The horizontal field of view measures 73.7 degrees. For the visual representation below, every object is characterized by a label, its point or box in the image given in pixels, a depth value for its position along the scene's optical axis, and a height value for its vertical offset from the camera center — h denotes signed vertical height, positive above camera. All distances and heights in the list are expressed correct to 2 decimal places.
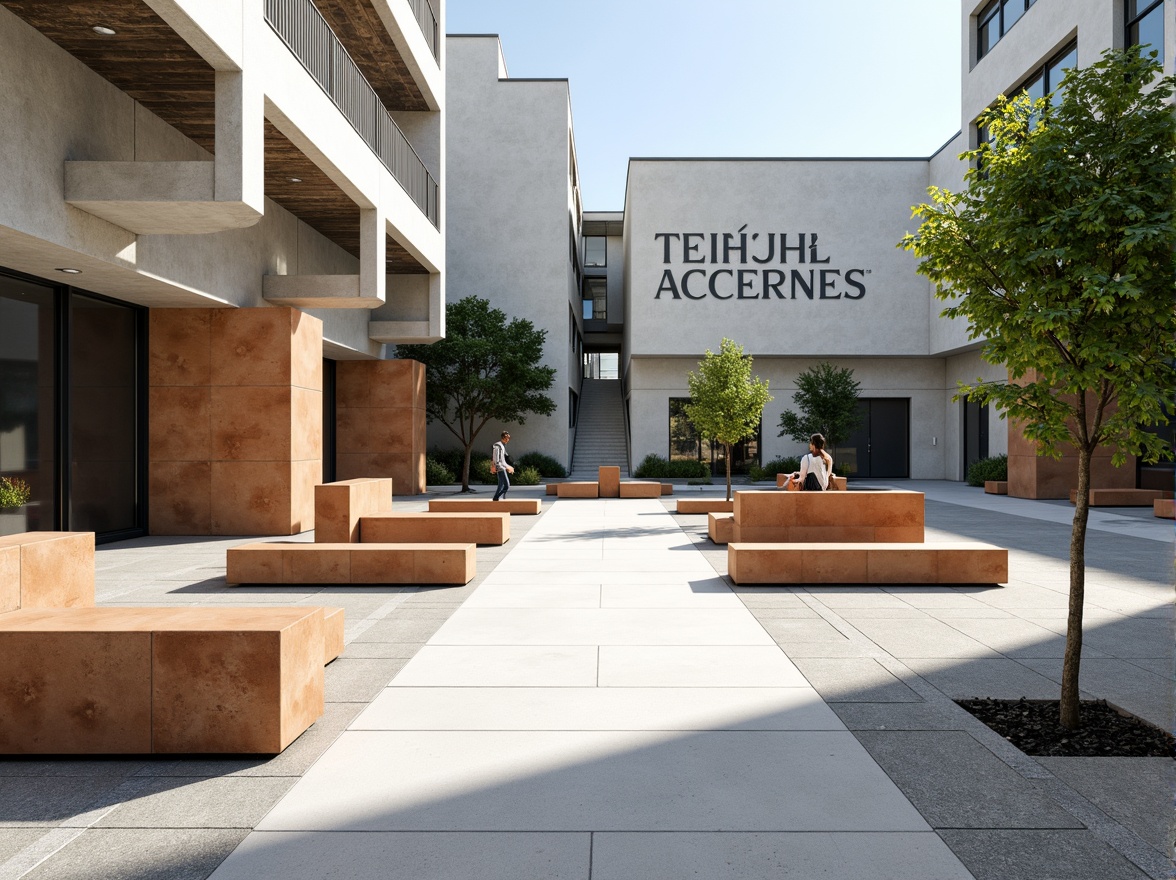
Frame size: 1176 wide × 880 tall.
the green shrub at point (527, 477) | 29.14 -1.27
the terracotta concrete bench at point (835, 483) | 18.20 -1.09
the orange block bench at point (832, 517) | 11.70 -1.13
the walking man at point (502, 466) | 20.20 -0.59
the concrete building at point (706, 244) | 32.38 +8.24
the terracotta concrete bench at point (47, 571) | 5.41 -0.92
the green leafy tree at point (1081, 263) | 4.61 +1.11
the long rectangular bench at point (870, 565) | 9.66 -1.53
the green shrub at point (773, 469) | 31.28 -1.08
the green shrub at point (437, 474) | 29.22 -1.13
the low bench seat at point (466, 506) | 16.33 -1.32
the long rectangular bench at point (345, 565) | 9.91 -1.54
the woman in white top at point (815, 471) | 13.62 -0.50
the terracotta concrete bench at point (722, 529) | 13.50 -1.50
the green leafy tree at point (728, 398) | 19.23 +1.10
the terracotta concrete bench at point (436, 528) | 12.38 -1.38
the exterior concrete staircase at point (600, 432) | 36.34 +0.57
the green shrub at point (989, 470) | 27.16 -1.02
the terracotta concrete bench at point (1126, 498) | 20.47 -1.49
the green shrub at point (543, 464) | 31.55 -0.83
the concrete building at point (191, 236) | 9.97 +3.18
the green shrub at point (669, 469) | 32.31 -1.08
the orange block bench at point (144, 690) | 4.55 -1.43
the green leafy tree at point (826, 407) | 28.97 +1.33
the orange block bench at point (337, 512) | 12.07 -1.05
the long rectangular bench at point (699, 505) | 18.81 -1.55
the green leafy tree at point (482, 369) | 27.92 +2.75
